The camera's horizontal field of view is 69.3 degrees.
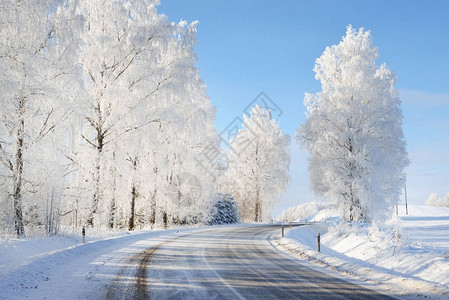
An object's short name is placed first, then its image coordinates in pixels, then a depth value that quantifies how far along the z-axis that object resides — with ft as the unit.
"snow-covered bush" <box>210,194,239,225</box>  112.88
